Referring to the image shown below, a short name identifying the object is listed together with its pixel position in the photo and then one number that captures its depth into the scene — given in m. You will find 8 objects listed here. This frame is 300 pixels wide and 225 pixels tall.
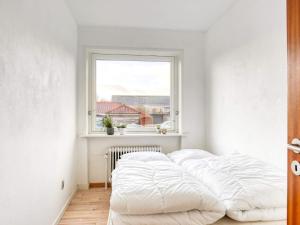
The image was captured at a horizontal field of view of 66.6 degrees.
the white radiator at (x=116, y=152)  3.24
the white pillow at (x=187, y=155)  2.64
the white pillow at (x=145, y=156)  2.66
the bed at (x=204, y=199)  1.43
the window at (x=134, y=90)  3.45
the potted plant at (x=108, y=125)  3.29
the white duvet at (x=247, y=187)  1.44
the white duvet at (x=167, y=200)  1.43
